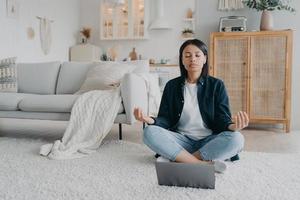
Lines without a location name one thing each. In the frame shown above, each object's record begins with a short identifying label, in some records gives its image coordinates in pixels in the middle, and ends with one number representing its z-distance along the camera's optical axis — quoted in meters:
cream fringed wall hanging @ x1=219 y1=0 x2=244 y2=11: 4.14
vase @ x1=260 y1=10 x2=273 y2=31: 3.87
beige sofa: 3.01
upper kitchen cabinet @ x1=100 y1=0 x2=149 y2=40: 6.98
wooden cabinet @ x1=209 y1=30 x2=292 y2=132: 3.84
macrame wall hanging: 5.86
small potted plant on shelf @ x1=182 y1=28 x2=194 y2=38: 6.80
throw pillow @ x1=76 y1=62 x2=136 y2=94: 3.34
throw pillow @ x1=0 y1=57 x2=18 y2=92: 3.67
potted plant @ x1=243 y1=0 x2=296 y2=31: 3.87
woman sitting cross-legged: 2.13
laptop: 1.78
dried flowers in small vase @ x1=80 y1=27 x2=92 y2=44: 7.22
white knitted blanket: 2.83
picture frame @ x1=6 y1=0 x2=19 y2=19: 5.00
